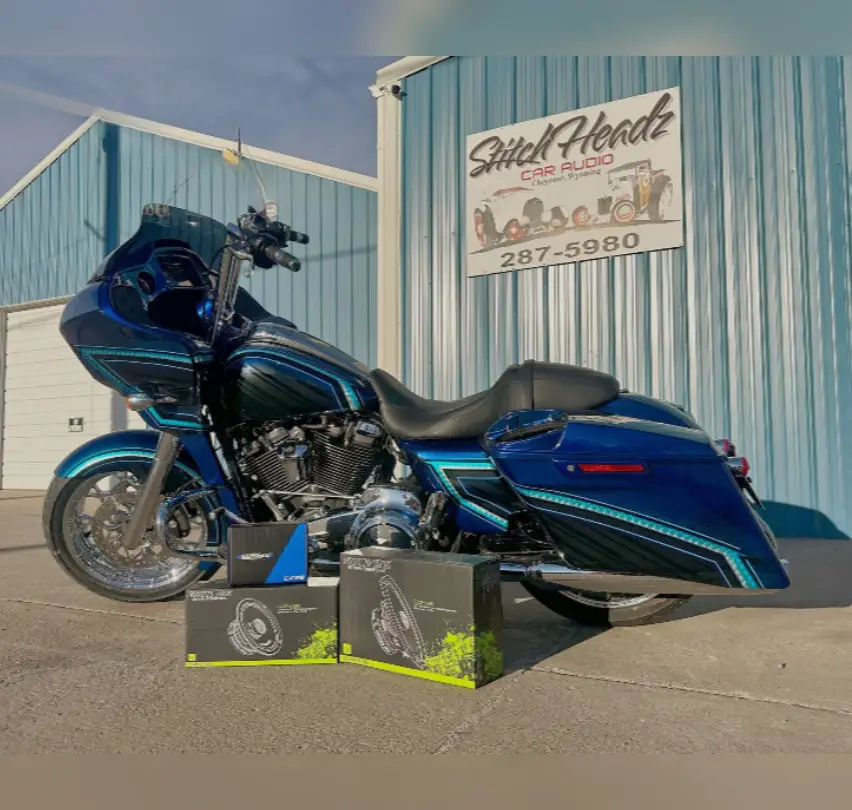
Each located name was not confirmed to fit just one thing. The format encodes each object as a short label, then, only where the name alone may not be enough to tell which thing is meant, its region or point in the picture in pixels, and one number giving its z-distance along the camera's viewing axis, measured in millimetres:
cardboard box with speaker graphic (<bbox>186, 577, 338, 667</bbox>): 2777
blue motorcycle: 2633
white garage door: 9414
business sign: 5848
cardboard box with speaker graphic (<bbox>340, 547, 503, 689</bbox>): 2498
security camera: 6910
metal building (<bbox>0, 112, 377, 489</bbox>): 7523
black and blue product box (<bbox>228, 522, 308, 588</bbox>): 2854
